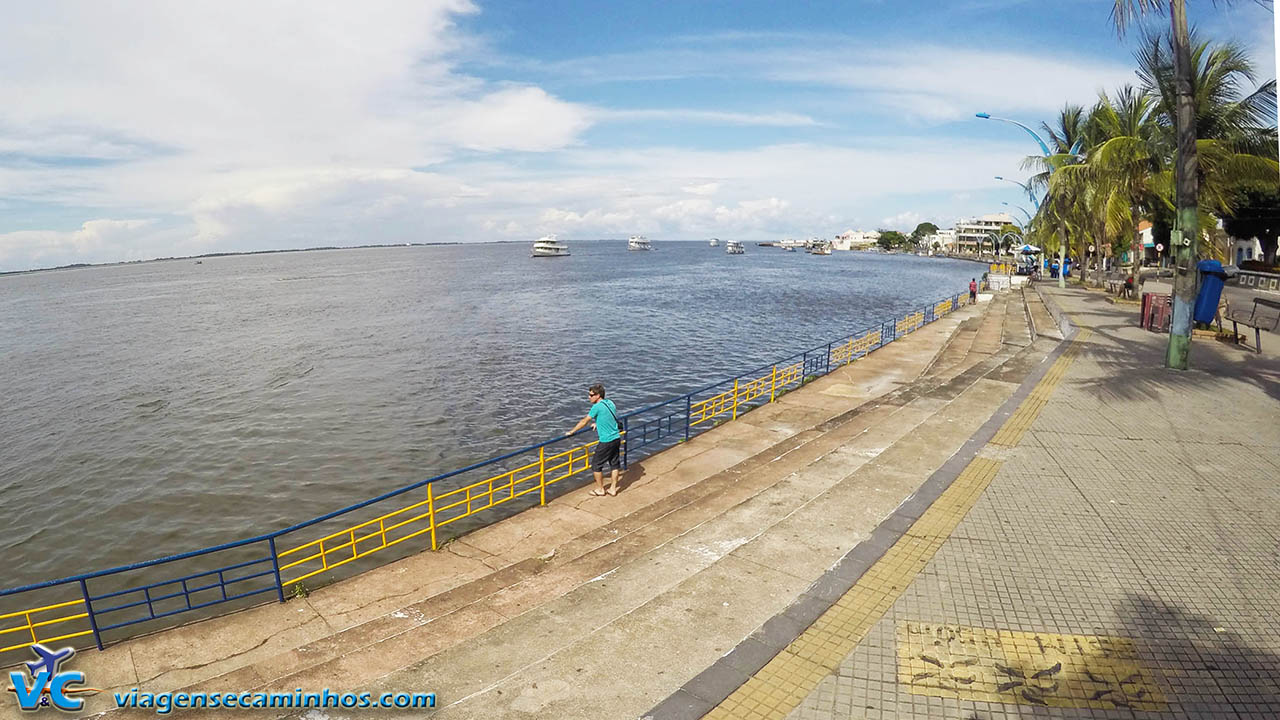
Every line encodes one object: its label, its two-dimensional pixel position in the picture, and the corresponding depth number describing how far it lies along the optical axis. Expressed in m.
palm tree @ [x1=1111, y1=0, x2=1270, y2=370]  15.92
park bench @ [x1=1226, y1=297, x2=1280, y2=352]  19.45
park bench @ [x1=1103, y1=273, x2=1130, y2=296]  35.53
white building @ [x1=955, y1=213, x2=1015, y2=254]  187.62
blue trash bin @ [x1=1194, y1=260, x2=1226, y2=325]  20.62
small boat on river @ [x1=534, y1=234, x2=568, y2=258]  187.62
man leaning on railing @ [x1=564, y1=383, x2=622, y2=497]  10.76
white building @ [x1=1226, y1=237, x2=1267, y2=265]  57.09
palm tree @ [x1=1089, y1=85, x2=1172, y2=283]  25.42
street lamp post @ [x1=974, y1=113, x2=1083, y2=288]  29.83
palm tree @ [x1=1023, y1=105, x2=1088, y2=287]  40.77
